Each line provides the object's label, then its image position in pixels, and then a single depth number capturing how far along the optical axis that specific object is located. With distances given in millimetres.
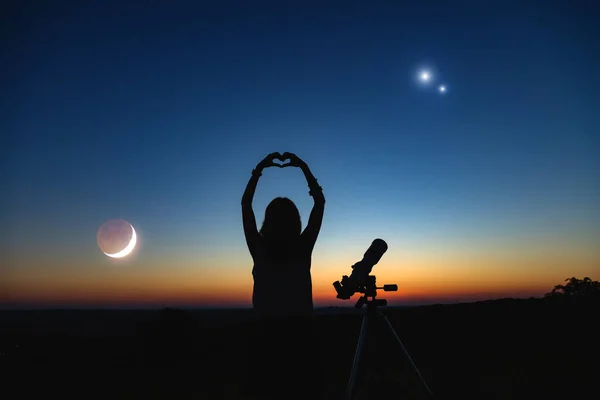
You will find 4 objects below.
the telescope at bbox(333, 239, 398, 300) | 4707
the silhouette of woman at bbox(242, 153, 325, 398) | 2225
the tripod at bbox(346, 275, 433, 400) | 4024
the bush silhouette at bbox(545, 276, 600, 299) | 15295
